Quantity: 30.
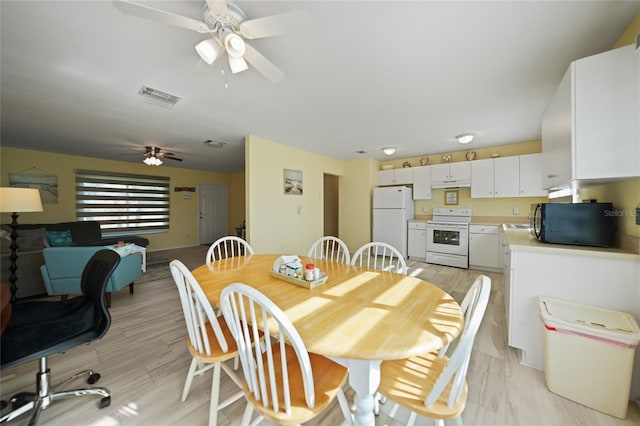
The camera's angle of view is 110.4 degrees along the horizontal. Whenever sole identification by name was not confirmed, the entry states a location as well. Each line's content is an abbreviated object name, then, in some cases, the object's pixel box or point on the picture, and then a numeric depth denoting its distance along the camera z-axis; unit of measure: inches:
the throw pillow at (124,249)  113.7
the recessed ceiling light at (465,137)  137.2
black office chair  46.1
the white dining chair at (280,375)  33.0
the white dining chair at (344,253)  85.0
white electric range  167.5
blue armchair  102.4
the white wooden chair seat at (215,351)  47.9
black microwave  65.9
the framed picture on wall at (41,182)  173.8
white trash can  50.5
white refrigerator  191.8
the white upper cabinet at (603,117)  51.3
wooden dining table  33.9
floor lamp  84.4
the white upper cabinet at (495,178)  154.7
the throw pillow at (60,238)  157.8
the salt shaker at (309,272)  57.5
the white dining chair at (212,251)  87.4
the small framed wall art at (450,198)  186.7
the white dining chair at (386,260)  69.5
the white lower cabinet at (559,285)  57.3
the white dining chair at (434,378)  33.0
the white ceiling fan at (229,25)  42.9
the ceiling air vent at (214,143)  156.9
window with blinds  207.9
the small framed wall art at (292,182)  167.9
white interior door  285.6
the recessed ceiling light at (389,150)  168.6
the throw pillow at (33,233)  144.4
